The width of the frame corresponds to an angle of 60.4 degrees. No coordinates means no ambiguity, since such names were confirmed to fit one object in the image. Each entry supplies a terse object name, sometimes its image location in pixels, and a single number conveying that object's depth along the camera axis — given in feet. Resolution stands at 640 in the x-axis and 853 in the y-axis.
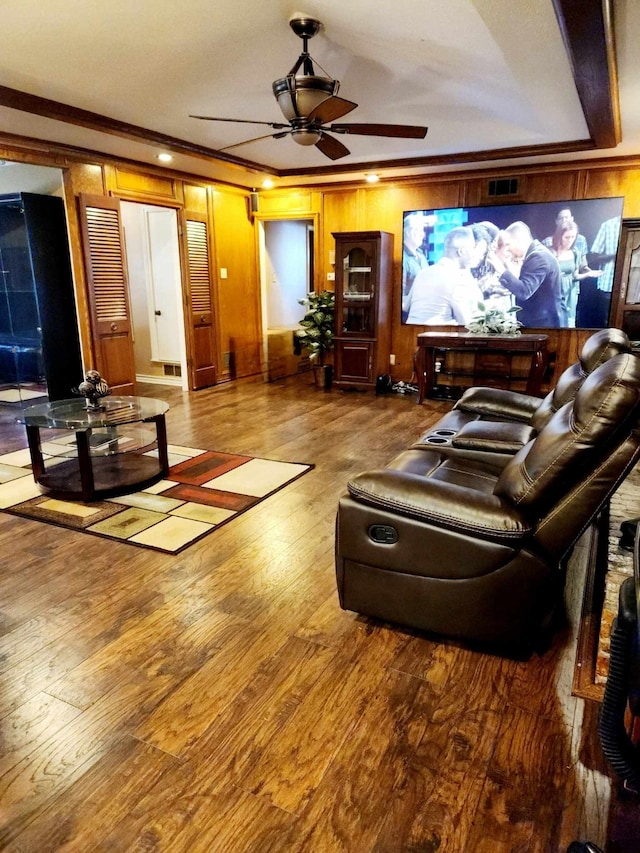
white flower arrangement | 18.81
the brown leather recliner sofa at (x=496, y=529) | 5.36
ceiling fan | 9.91
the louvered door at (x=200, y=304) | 21.34
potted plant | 22.49
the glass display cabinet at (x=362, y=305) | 20.68
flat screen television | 18.49
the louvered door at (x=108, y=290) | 17.51
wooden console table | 18.16
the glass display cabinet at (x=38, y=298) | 17.13
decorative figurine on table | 11.81
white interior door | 21.59
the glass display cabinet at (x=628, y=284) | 17.93
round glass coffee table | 10.79
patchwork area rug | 9.71
